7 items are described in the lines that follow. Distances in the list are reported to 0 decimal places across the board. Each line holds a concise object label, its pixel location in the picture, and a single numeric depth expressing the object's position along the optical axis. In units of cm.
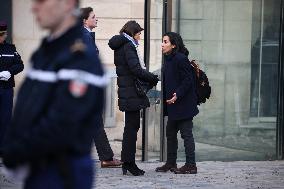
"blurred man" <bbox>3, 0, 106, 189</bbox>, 592
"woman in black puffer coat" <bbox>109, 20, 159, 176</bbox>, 1697
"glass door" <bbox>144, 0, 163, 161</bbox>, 1998
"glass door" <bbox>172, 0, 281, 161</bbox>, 2117
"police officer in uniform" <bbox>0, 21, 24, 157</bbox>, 1911
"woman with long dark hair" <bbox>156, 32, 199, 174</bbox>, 1723
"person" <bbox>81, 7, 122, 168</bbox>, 1733
